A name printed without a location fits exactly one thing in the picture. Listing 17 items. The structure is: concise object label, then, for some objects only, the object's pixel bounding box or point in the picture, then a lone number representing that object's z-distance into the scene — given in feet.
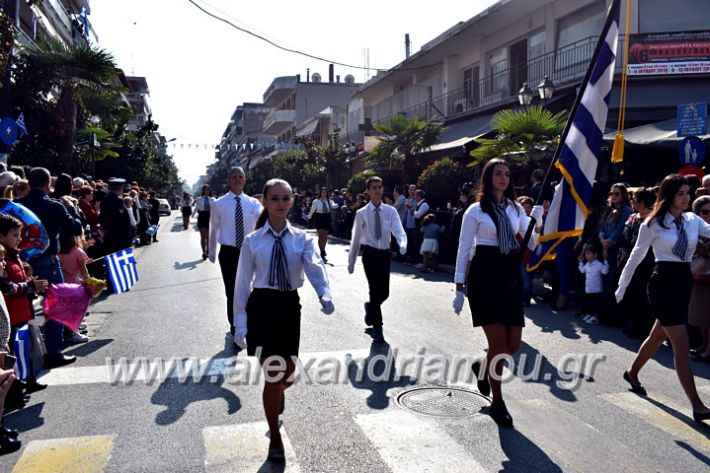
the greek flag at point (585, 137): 17.75
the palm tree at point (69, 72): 57.98
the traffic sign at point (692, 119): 35.60
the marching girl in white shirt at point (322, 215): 54.08
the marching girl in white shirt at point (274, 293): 14.17
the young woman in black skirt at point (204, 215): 58.29
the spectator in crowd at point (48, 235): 21.40
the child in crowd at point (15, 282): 16.57
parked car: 188.79
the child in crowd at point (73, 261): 23.24
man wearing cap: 36.52
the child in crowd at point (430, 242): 47.01
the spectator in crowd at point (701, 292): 22.70
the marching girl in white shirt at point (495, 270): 16.40
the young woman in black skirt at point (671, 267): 17.06
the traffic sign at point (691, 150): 34.50
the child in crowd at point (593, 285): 29.43
